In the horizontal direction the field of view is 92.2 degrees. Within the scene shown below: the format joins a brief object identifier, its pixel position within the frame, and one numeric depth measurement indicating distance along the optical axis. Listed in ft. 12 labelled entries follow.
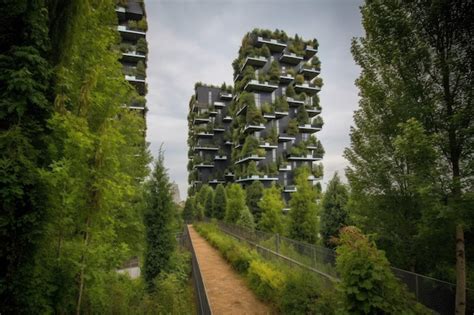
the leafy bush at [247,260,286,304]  26.43
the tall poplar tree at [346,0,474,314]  14.56
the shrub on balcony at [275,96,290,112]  119.67
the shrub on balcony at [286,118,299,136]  121.49
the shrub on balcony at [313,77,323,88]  134.41
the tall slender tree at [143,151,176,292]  34.47
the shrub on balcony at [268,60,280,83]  119.44
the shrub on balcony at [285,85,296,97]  125.90
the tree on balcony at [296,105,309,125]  126.62
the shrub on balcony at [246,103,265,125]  110.83
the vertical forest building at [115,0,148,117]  80.18
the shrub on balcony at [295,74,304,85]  128.47
